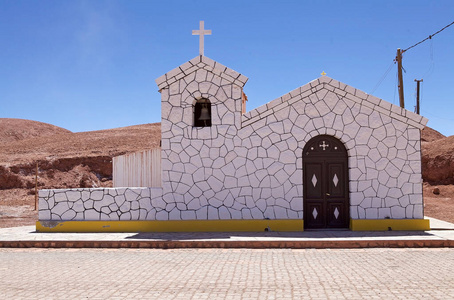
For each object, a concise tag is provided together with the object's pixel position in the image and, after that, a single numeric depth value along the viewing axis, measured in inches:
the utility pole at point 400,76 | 729.0
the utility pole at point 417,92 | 1426.8
